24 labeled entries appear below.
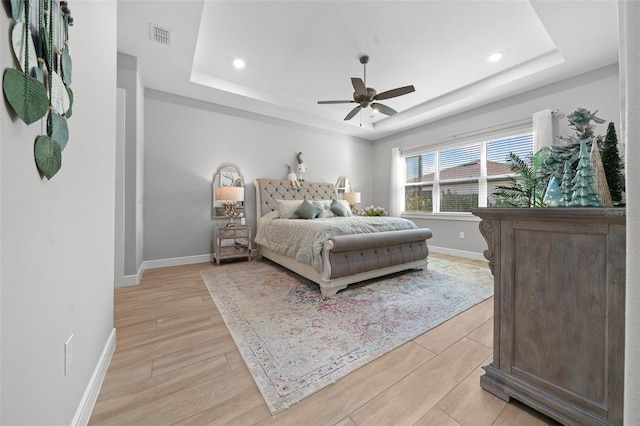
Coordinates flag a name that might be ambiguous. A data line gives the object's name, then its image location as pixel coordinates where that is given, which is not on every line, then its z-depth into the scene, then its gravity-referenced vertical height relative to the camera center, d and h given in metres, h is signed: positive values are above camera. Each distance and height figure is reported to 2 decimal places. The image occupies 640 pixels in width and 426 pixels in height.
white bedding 2.58 -0.24
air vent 2.44 +1.89
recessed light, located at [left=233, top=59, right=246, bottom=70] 3.19 +2.06
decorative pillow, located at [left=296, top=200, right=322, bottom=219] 3.92 +0.04
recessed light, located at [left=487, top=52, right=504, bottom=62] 3.05 +2.06
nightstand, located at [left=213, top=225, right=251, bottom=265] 3.81 -0.52
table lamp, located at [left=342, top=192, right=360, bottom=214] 5.40 +0.36
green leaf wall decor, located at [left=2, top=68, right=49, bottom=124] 0.58 +0.31
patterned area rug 1.38 -0.90
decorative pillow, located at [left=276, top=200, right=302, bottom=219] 3.98 +0.06
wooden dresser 0.89 -0.42
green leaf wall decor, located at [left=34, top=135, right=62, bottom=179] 0.71 +0.18
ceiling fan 2.85 +1.50
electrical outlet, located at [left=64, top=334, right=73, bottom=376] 0.87 -0.54
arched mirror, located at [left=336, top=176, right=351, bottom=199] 5.74 +0.67
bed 2.51 -0.42
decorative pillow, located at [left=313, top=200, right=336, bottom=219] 4.21 +0.07
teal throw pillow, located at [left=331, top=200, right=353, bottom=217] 4.38 +0.07
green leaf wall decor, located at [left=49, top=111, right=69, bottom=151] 0.78 +0.29
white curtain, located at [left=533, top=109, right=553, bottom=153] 3.42 +1.27
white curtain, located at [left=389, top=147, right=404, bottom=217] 5.65 +0.70
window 4.09 +0.79
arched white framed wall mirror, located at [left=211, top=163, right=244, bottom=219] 4.12 +0.54
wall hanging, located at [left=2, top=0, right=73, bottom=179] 0.61 +0.42
